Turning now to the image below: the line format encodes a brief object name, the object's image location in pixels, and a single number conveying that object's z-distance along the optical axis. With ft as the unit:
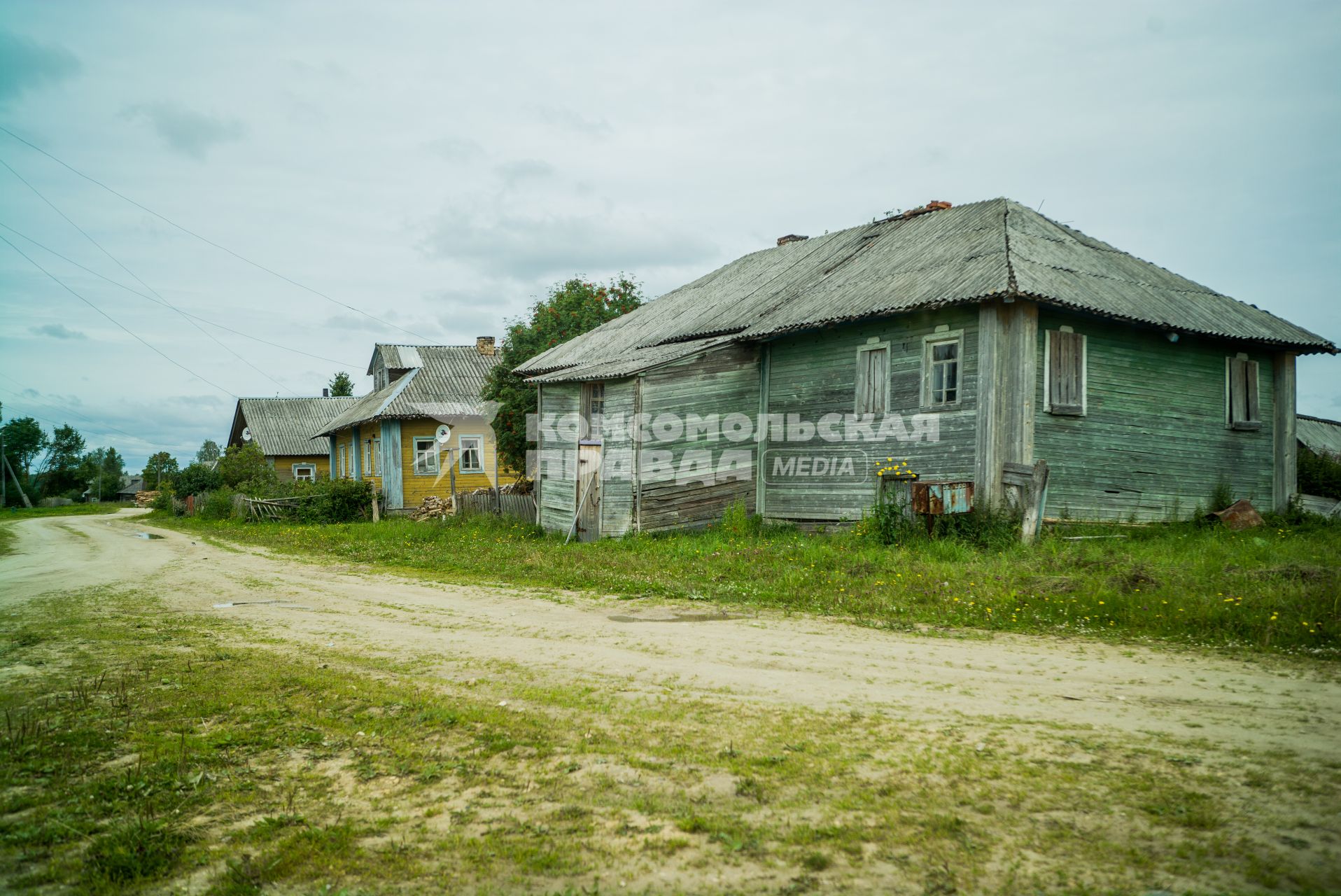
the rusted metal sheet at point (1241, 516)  46.26
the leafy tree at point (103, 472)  285.64
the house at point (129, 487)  329.52
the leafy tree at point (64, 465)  258.37
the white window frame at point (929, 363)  46.93
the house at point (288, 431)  156.76
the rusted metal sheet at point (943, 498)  42.34
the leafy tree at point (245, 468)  129.18
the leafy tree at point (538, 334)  92.63
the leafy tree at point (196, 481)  136.15
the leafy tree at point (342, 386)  211.82
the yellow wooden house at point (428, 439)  100.37
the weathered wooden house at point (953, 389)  46.11
